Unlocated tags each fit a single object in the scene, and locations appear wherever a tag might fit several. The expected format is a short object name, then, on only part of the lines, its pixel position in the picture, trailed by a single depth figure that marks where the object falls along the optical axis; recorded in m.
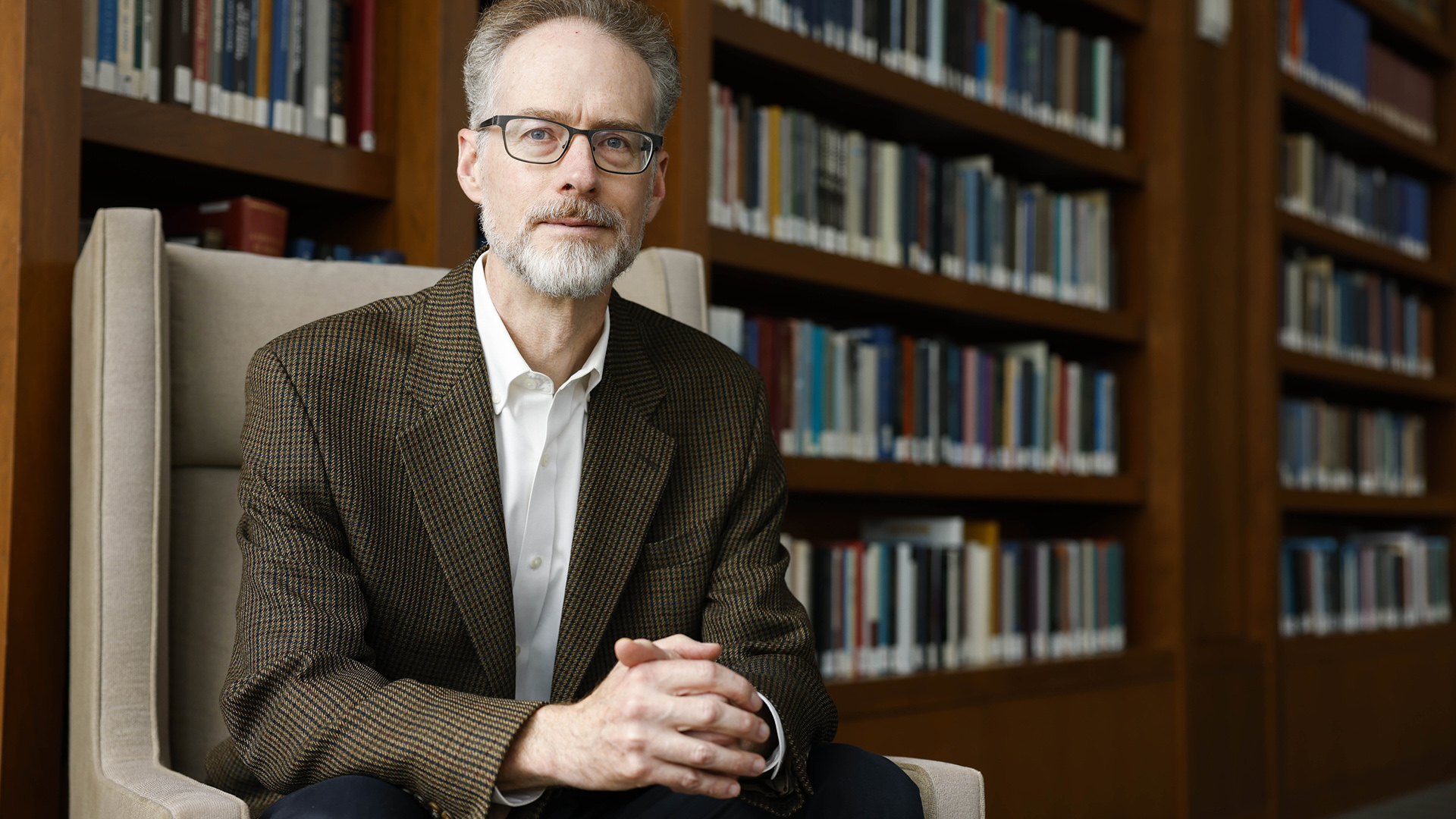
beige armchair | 1.22
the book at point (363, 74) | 1.93
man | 1.03
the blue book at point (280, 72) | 1.83
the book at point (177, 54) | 1.71
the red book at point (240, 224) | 1.74
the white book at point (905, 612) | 2.50
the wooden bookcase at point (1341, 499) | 3.37
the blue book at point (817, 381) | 2.40
